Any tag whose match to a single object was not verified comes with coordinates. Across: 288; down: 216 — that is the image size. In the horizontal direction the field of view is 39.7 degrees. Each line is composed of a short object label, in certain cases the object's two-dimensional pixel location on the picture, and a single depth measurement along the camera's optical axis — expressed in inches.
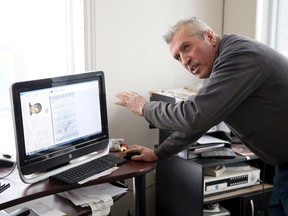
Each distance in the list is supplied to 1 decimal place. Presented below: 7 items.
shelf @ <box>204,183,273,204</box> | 86.4
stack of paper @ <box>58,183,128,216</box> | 65.4
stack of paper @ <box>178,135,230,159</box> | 85.7
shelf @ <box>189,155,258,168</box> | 83.6
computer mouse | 75.0
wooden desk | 58.3
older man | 60.5
